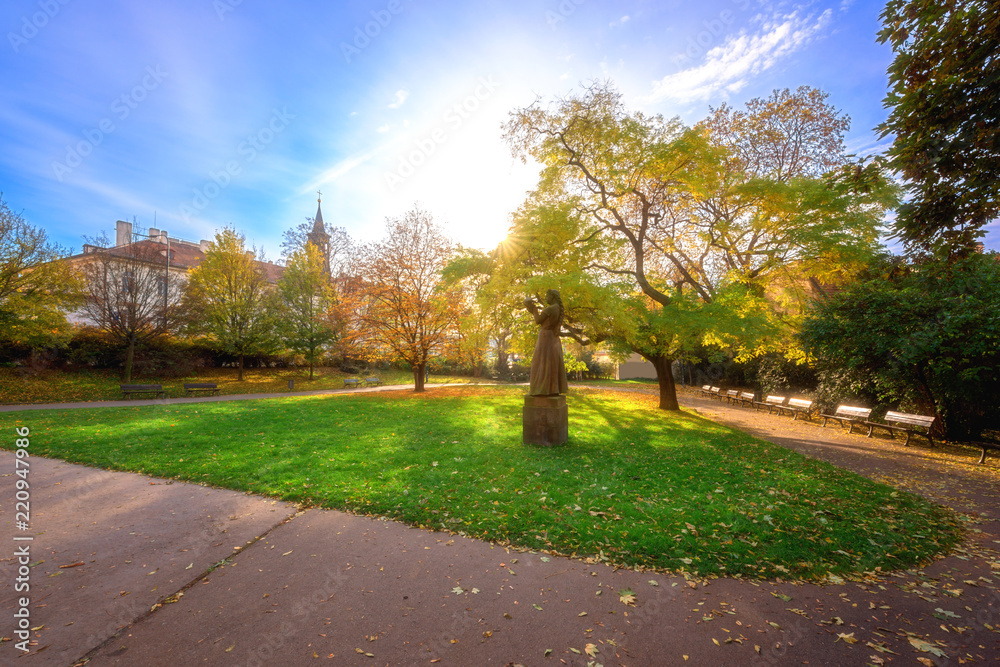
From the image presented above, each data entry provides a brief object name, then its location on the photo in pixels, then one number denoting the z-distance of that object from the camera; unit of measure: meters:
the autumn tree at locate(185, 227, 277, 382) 21.52
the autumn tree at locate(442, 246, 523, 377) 13.37
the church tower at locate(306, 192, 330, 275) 33.19
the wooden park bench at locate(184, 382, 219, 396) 17.67
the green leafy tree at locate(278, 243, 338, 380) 24.06
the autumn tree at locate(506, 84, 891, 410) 11.52
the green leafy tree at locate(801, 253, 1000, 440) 8.09
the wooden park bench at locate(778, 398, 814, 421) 13.56
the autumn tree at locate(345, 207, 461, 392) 18.61
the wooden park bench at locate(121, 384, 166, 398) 16.05
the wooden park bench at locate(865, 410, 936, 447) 9.41
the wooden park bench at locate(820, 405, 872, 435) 11.20
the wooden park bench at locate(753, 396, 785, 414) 14.98
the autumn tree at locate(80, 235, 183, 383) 18.33
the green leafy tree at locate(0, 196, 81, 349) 14.98
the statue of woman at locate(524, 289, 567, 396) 8.56
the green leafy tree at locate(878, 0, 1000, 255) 4.80
